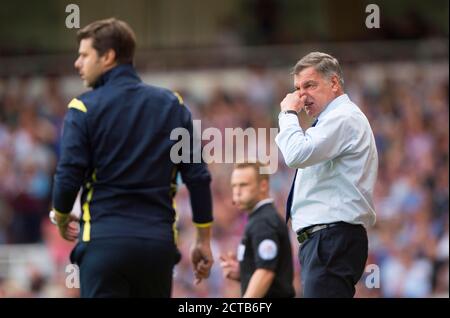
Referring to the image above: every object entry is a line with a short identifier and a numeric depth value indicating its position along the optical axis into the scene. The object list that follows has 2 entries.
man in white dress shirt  13.13
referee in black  16.97
